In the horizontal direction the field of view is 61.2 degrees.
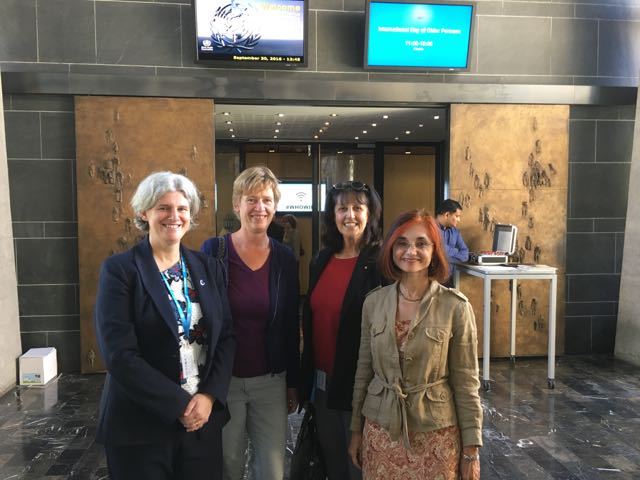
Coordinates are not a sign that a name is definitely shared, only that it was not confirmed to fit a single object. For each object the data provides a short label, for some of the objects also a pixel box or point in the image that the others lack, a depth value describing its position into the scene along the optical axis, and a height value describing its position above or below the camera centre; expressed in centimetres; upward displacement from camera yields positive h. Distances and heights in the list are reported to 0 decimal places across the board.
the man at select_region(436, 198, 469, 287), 560 -29
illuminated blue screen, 545 +172
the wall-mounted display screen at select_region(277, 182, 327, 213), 980 +10
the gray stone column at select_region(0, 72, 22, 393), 492 -86
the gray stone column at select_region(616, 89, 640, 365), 583 -79
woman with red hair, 187 -61
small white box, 505 -156
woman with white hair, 173 -49
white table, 494 -74
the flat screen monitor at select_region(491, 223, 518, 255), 542 -36
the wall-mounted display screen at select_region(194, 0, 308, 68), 527 +168
